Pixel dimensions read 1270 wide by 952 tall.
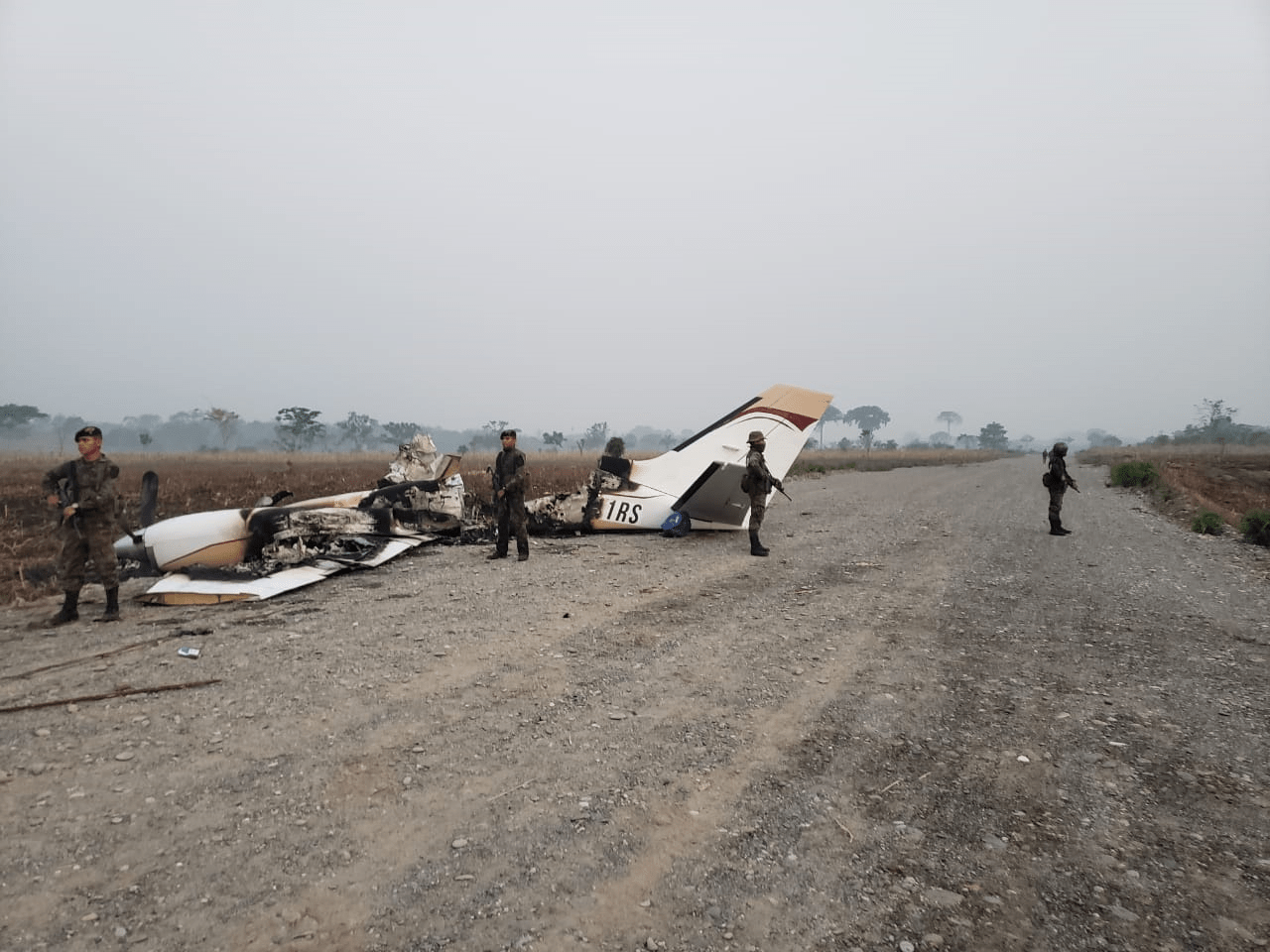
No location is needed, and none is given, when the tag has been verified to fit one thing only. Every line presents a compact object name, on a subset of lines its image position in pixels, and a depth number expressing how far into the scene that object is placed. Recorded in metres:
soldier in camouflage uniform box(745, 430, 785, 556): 10.05
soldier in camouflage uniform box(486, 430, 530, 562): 9.21
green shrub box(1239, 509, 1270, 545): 10.95
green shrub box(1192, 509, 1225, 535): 12.39
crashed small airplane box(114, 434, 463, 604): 7.50
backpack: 11.85
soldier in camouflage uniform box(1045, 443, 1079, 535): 12.01
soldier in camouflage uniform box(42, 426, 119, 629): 6.30
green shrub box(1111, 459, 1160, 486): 23.56
